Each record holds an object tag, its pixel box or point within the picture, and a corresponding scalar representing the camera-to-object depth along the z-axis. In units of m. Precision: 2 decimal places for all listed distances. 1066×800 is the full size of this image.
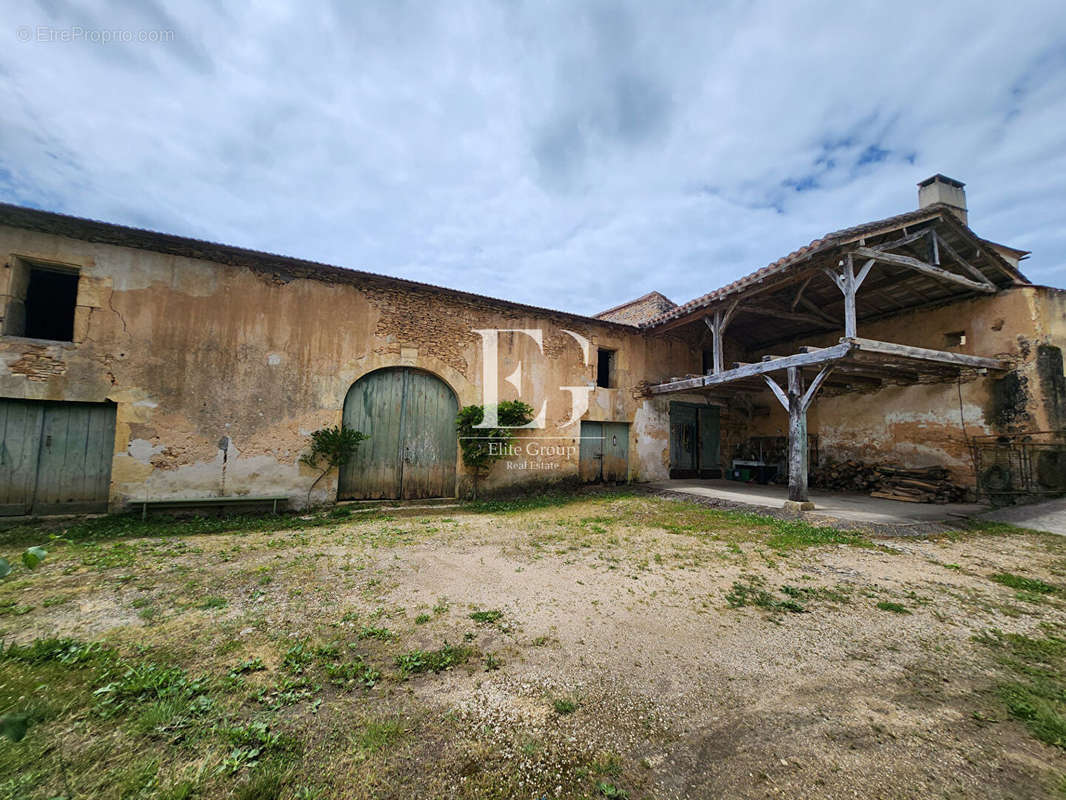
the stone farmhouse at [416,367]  5.78
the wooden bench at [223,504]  5.91
